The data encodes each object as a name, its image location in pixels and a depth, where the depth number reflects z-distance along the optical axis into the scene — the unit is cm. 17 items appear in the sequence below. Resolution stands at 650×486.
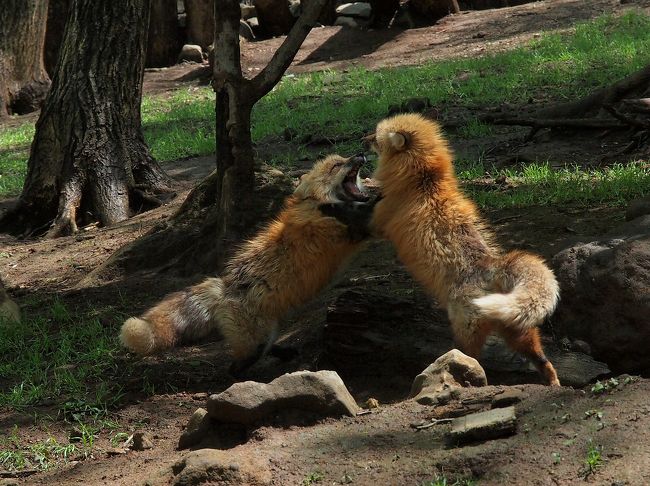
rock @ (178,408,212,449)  1060
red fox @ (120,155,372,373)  1349
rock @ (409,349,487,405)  1053
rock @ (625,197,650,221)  1381
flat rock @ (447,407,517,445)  889
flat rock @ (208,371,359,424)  1022
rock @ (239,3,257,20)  4716
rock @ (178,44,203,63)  4297
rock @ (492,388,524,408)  973
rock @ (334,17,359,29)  4187
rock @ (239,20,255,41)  4431
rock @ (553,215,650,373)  1214
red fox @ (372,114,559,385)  1096
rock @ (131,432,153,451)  1132
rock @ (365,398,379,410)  1102
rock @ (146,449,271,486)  891
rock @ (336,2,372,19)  4322
